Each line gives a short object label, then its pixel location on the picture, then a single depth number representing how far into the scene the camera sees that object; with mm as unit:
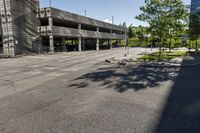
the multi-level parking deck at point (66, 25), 29441
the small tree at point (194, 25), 25953
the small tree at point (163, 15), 18844
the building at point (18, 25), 26453
